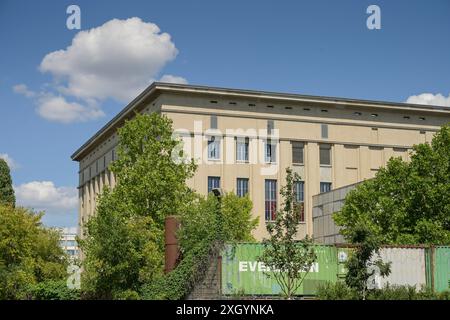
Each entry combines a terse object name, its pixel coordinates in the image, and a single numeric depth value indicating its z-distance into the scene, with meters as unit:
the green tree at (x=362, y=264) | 28.61
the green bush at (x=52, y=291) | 37.09
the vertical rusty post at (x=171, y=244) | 34.44
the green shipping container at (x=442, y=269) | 33.97
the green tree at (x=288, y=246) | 28.48
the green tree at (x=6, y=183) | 61.15
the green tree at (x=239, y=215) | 54.16
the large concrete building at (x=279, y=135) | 69.69
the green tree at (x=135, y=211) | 33.50
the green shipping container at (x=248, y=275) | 31.83
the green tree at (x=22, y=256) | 38.12
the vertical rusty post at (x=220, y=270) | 31.91
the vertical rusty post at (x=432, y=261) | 34.02
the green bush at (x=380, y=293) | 28.53
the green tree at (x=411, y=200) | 44.09
